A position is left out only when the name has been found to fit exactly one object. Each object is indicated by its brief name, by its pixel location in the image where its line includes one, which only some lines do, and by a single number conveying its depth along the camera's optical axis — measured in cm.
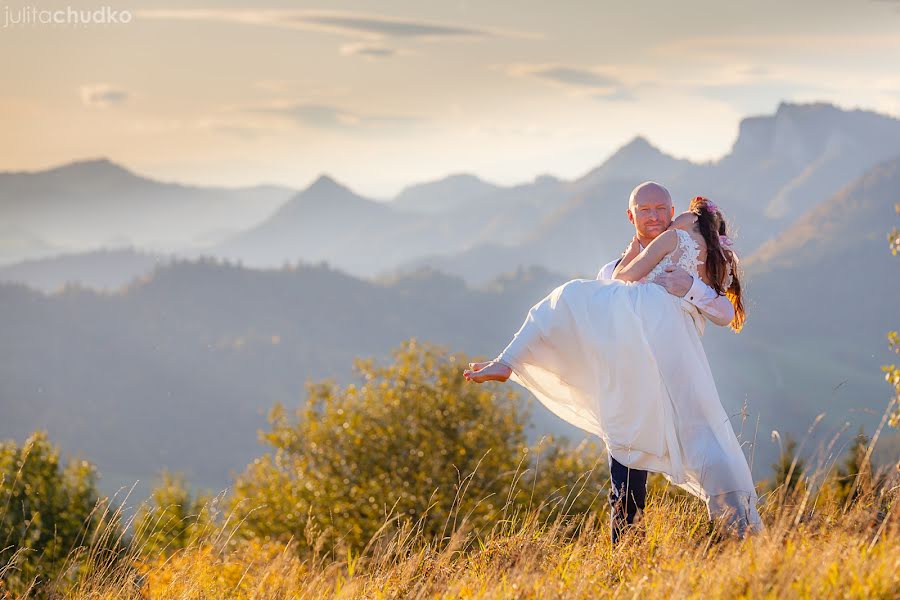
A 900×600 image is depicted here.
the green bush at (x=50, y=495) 4859
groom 931
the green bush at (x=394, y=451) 4184
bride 912
